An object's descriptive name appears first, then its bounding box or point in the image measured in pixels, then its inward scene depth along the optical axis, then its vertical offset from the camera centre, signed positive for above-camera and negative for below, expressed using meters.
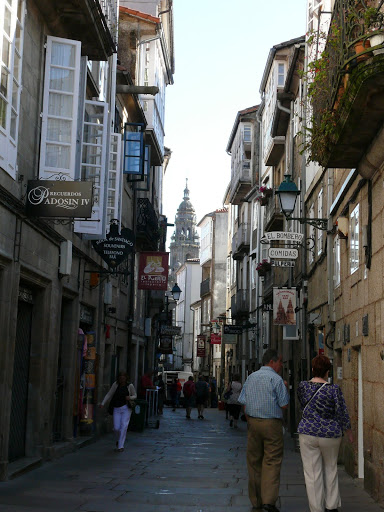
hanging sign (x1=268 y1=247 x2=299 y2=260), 17.83 +3.05
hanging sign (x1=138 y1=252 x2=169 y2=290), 26.50 +3.95
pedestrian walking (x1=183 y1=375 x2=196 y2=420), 31.20 -0.17
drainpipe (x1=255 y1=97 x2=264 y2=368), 36.62 +4.61
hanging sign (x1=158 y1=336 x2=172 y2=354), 42.25 +2.24
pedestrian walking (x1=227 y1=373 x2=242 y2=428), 24.92 -0.39
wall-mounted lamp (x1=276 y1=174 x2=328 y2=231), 15.72 +3.72
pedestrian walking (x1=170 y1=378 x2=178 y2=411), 42.14 -0.30
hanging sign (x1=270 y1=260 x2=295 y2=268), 18.75 +2.98
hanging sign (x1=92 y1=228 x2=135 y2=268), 17.48 +3.01
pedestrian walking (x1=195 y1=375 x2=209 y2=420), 29.83 -0.22
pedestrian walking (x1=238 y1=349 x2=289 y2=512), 8.59 -0.41
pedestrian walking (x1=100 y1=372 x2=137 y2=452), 15.34 -0.40
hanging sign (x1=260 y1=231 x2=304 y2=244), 16.12 +3.12
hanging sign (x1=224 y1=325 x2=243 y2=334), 38.39 +2.84
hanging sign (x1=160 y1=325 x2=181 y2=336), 43.09 +3.06
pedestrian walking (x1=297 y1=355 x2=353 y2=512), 8.00 -0.49
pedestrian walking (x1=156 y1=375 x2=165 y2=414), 32.47 -0.50
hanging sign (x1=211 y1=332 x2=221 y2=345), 48.97 +3.02
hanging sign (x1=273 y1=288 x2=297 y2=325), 19.67 +2.07
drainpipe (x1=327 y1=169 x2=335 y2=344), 14.73 +2.53
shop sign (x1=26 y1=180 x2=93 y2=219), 10.89 +2.55
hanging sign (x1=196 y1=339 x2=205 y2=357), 64.50 +3.24
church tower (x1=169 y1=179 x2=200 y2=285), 133.62 +25.41
